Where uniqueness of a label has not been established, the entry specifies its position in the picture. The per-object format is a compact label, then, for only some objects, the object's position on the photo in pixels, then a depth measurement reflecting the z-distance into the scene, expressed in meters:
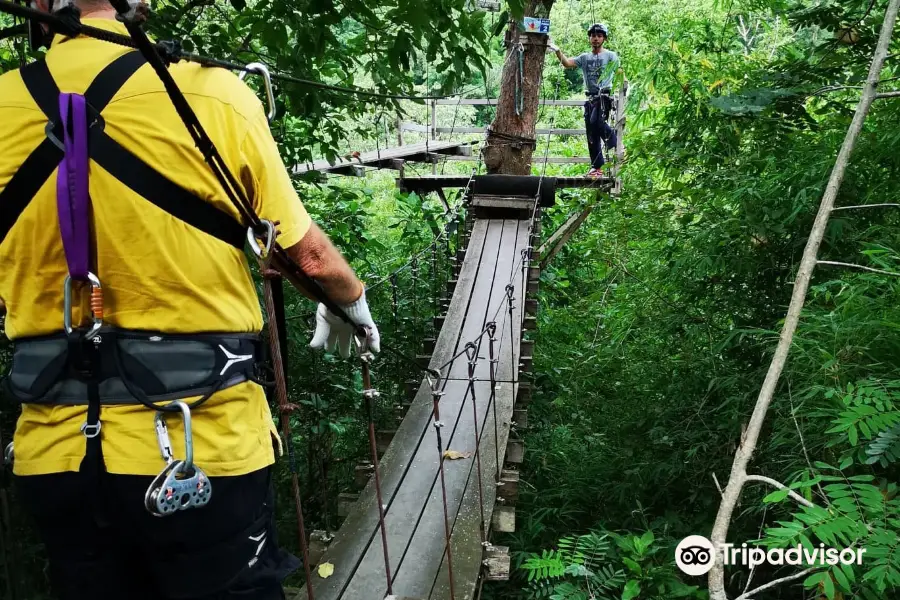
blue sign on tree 5.07
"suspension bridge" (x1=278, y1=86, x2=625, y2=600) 2.13
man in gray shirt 5.77
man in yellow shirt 0.91
